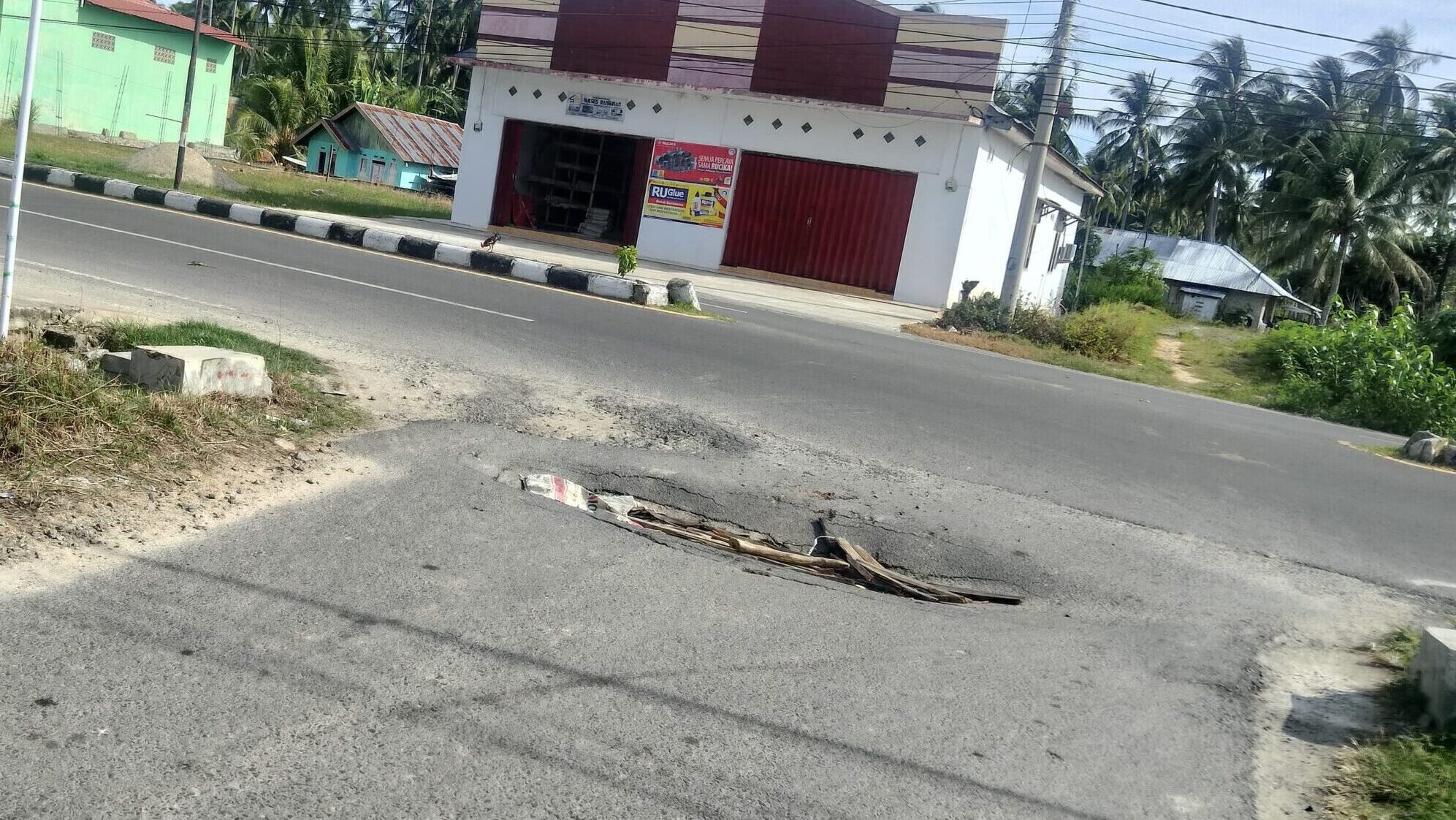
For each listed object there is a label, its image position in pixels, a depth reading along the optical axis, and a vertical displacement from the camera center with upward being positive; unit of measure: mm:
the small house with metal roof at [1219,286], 45125 +2592
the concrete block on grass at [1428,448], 10766 -537
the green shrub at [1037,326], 17906 -131
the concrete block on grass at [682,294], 14898 -514
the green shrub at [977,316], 18453 -134
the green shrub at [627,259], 16822 -231
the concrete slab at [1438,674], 4082 -1019
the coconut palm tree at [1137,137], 58031 +10265
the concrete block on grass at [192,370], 5738 -1025
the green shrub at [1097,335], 17688 -86
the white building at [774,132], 22625 +2771
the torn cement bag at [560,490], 5977 -1335
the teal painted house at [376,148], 42781 +1792
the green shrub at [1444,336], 19234 +926
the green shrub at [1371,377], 14320 +21
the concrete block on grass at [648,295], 14672 -594
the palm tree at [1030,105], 51250 +10323
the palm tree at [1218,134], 50188 +9511
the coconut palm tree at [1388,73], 48222 +13123
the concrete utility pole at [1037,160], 17984 +2511
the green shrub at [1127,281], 40500 +1916
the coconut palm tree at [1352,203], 43312 +6373
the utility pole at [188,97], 23000 +1307
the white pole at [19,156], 5238 -110
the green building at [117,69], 38844 +2885
